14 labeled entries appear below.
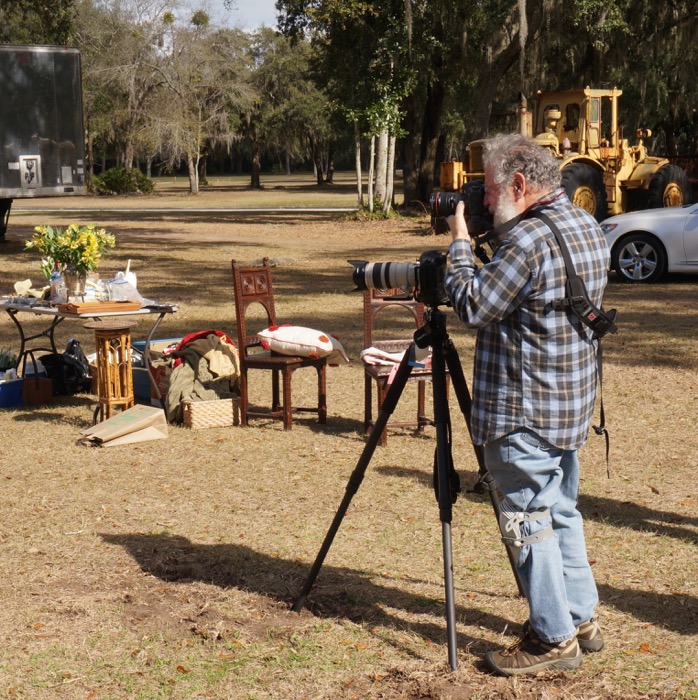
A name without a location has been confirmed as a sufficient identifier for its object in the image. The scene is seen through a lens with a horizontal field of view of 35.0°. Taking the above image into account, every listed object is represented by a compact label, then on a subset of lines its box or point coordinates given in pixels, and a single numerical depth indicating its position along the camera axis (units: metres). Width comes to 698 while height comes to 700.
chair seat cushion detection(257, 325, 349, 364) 7.54
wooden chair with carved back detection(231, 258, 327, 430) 7.50
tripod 3.81
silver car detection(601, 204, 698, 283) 14.36
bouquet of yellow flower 7.97
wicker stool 7.59
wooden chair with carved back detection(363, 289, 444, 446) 7.05
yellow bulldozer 19.22
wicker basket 7.67
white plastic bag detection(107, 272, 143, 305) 8.16
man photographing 3.45
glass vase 7.99
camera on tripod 3.81
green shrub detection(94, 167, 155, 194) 53.94
